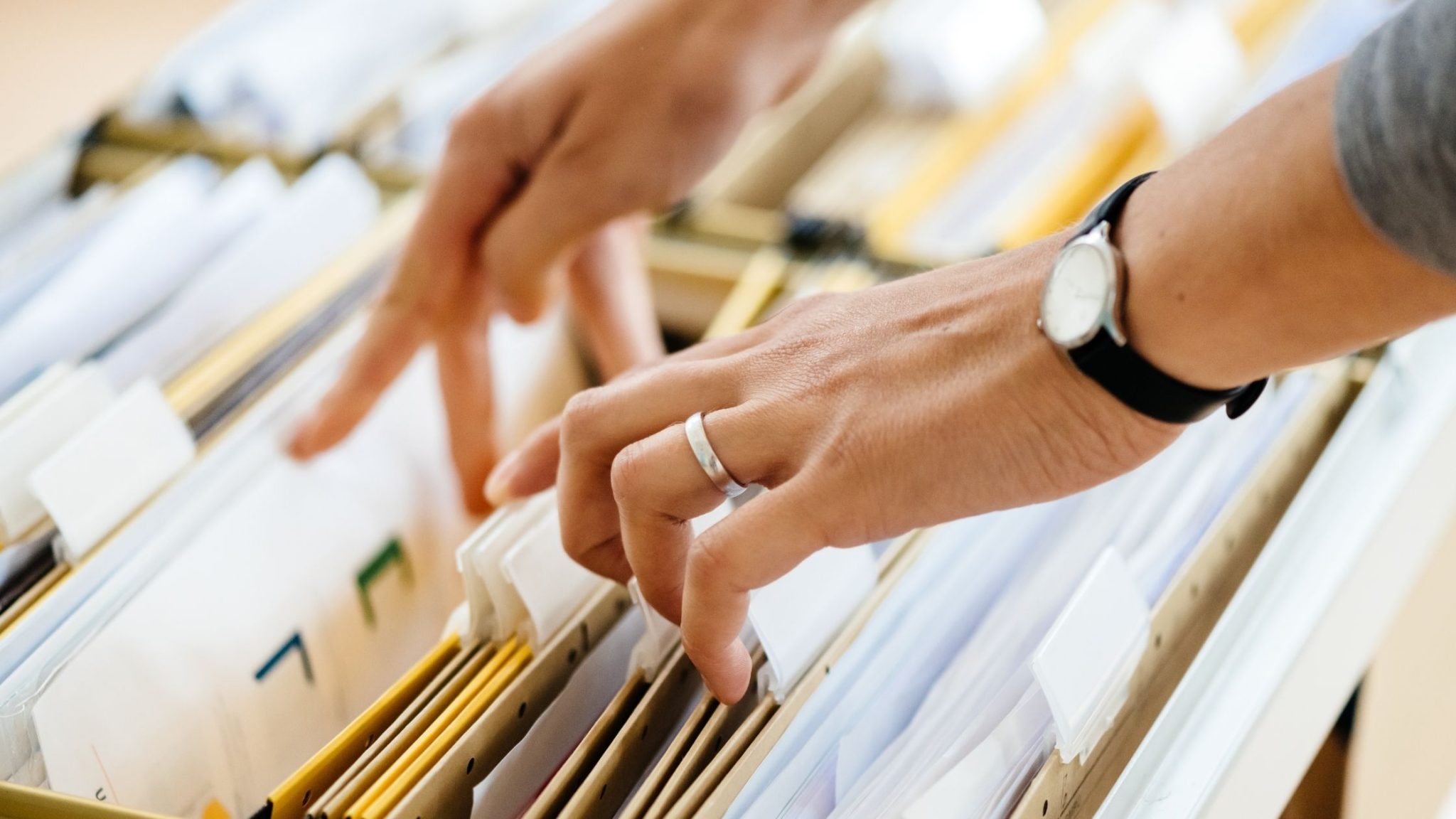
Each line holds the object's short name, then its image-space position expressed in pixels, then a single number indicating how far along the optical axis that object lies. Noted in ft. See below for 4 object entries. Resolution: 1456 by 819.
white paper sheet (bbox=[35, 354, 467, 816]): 2.56
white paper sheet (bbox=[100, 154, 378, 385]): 3.33
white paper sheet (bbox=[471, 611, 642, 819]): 2.18
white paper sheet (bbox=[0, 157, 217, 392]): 3.21
